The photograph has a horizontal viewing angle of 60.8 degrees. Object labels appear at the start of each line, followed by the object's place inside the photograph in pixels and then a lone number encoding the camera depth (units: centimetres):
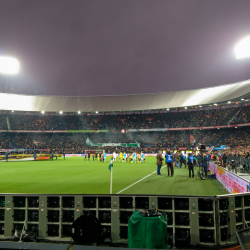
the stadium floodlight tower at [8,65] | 4103
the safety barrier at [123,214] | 530
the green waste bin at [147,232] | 457
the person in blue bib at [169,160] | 1564
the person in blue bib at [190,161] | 1470
